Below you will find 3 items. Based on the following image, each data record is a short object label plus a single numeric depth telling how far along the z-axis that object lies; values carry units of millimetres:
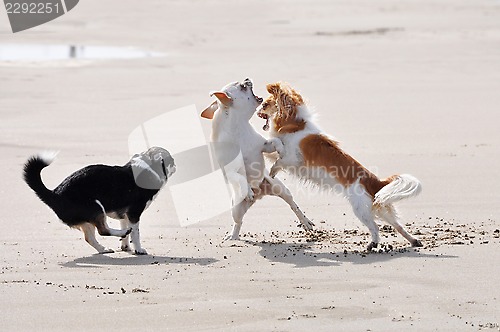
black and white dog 14475
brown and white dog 15055
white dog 16375
